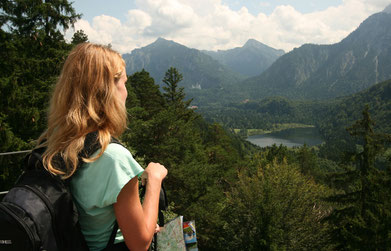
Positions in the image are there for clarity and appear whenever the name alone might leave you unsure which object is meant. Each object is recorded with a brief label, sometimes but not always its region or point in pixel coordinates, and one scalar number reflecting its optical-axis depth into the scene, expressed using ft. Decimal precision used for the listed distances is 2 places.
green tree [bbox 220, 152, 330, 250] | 48.93
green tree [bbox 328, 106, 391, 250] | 43.21
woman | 4.29
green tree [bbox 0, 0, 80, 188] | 36.47
